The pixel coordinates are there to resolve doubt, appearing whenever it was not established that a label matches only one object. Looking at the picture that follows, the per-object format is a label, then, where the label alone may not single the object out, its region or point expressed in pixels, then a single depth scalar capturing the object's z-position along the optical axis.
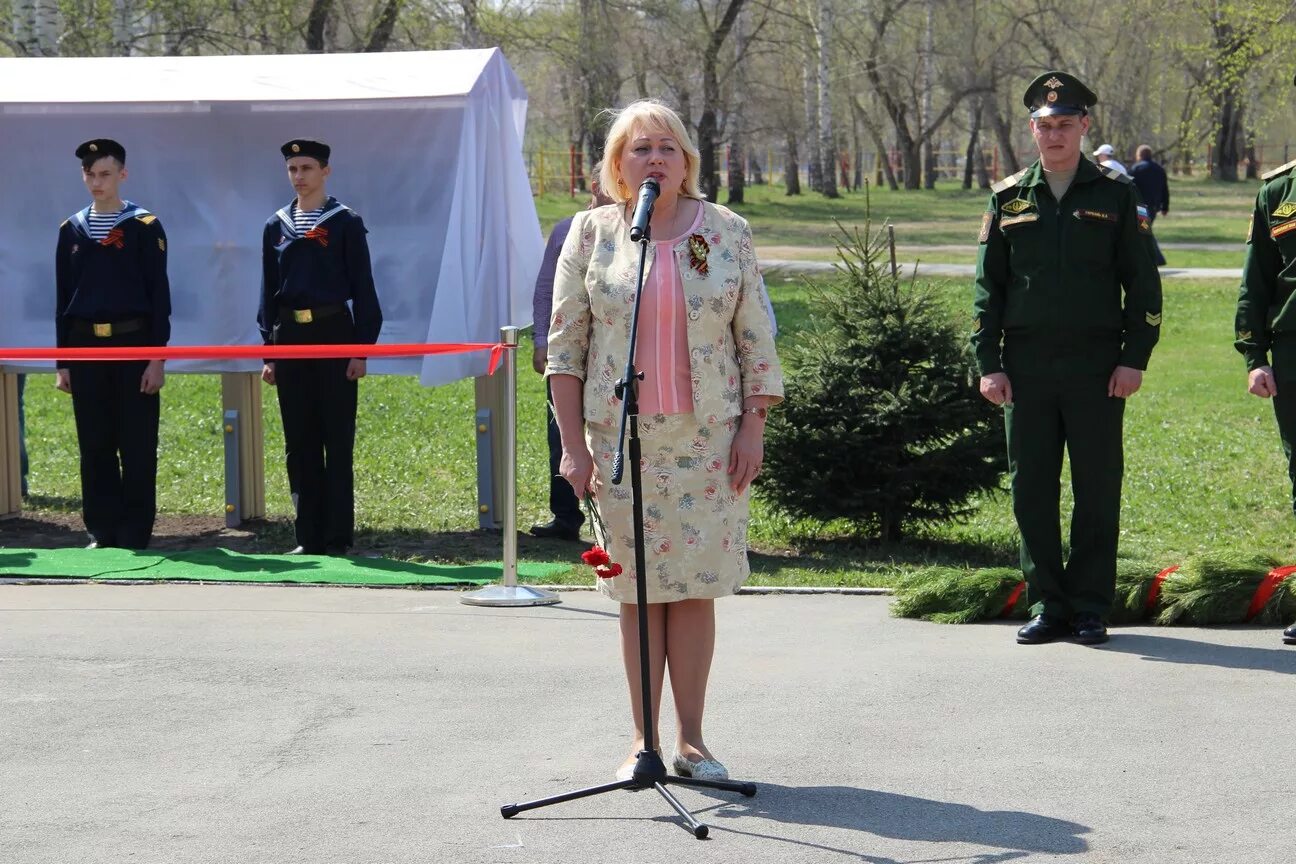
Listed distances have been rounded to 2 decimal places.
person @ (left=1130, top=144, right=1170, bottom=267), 28.11
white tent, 9.82
